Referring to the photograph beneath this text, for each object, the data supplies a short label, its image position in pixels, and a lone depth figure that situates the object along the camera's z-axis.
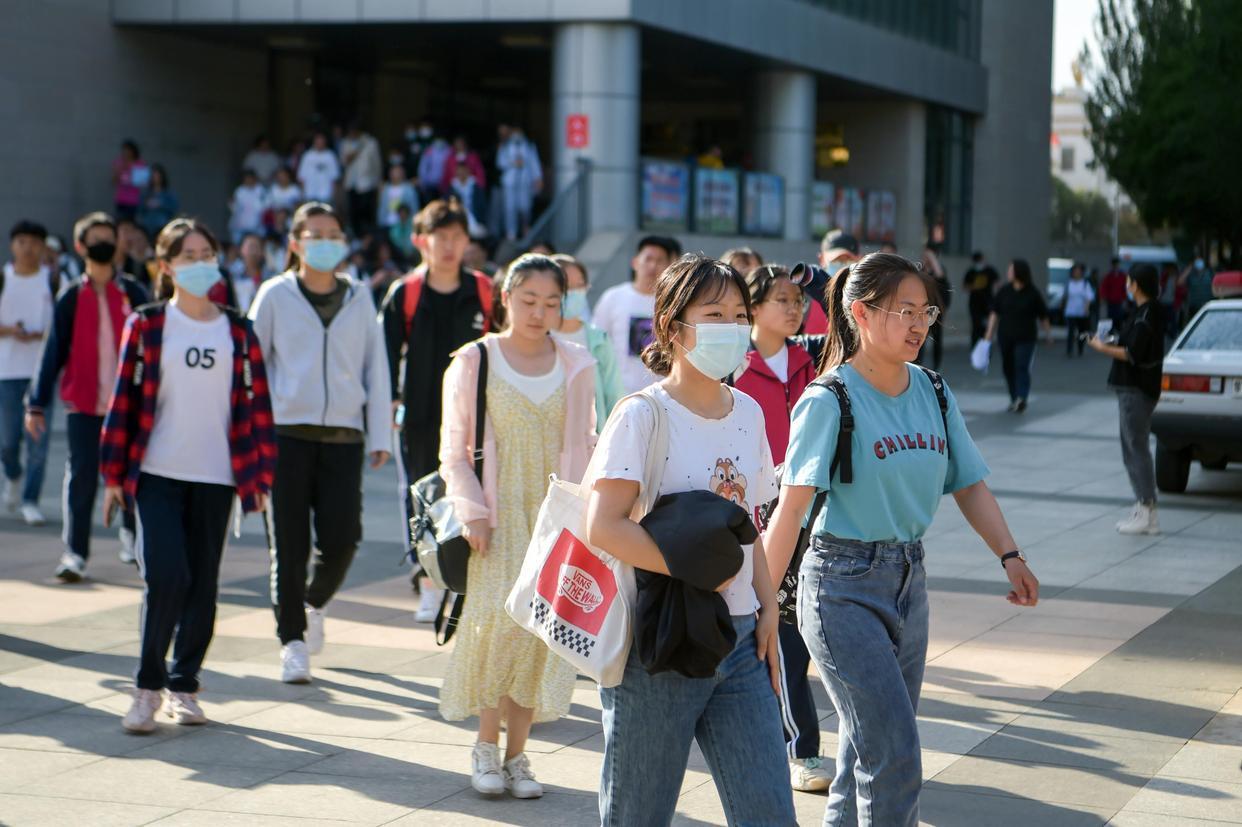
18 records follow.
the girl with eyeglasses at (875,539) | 4.27
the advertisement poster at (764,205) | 30.52
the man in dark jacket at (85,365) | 9.64
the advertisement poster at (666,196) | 27.44
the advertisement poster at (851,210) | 35.53
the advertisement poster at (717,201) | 28.78
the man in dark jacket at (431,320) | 8.30
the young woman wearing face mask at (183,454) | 6.53
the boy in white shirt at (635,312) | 9.20
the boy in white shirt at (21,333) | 11.98
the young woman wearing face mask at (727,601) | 4.02
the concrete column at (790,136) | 32.73
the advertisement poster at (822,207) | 33.50
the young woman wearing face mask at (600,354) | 8.13
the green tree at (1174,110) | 39.81
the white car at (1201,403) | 13.62
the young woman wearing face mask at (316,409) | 7.45
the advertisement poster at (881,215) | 37.59
